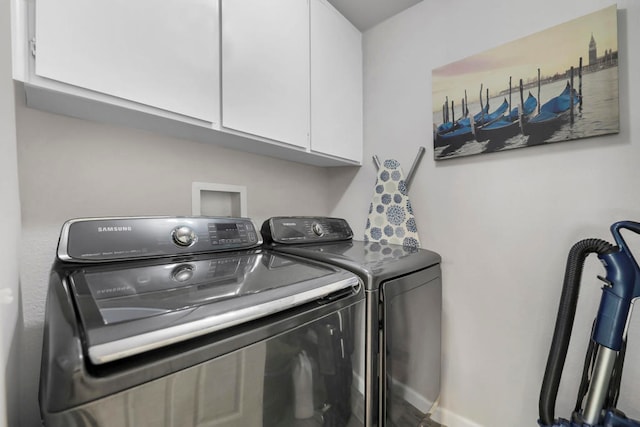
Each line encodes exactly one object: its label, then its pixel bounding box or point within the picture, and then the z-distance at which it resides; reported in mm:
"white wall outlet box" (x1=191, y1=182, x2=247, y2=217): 1278
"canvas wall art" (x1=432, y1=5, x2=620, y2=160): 1029
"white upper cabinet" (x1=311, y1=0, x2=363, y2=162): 1409
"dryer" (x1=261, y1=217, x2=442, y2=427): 833
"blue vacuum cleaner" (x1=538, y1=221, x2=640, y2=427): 866
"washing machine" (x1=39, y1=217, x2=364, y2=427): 378
